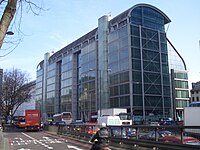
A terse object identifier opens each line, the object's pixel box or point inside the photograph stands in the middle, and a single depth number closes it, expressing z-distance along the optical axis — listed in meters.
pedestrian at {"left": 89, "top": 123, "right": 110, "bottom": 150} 8.63
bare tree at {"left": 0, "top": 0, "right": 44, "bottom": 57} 5.42
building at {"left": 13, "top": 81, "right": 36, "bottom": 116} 111.36
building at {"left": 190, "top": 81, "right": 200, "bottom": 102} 120.31
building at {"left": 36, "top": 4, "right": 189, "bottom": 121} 66.94
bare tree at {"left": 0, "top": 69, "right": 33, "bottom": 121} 51.12
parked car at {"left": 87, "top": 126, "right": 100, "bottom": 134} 20.40
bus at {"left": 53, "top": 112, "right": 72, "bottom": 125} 61.74
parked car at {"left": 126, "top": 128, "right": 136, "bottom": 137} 14.30
